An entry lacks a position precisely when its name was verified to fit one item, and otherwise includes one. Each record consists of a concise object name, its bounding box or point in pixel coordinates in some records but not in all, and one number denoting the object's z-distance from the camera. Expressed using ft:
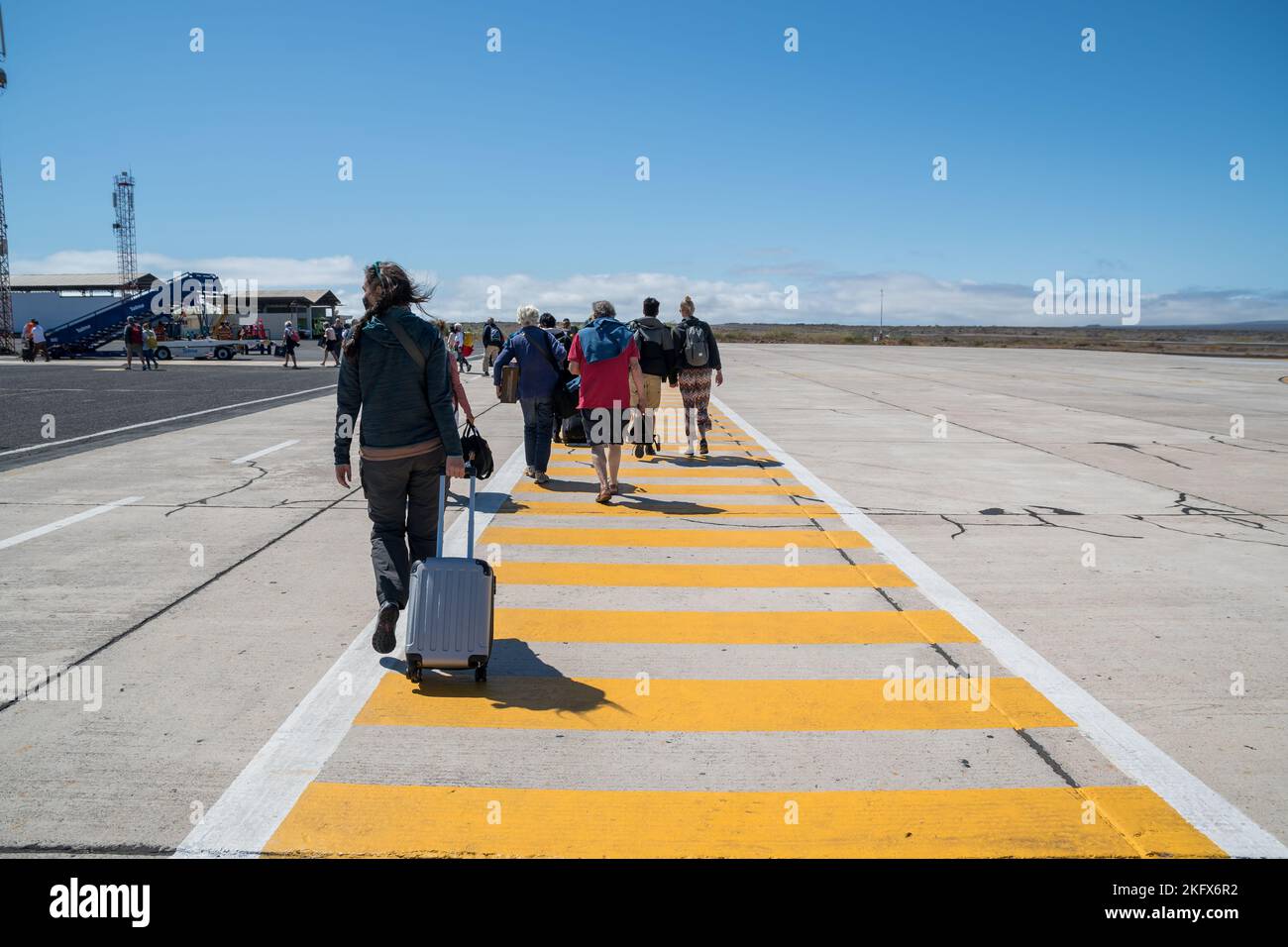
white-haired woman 33.99
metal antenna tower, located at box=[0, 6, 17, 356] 182.09
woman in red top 31.50
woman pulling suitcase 16.75
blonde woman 40.98
